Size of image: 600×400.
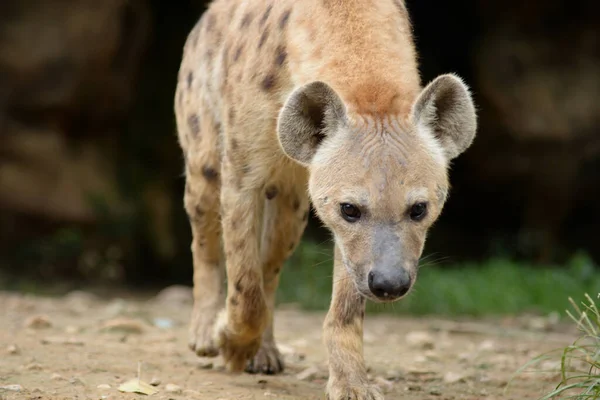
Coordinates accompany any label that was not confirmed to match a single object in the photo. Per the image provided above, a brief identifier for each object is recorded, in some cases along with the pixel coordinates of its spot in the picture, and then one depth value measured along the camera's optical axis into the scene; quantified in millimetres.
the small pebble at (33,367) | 7281
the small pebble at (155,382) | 7090
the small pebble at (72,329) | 9936
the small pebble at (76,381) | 6824
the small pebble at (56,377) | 6921
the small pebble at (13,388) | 6381
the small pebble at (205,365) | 8486
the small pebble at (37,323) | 9977
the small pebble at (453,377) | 8172
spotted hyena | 6113
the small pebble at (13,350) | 7949
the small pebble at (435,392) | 7469
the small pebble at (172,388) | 6809
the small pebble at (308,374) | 8312
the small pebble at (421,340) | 10445
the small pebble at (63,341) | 8828
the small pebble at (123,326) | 10203
